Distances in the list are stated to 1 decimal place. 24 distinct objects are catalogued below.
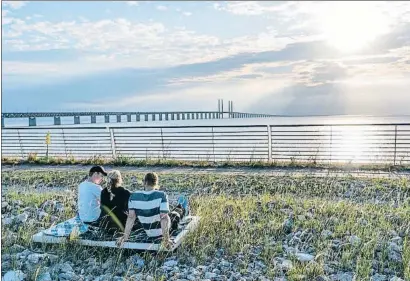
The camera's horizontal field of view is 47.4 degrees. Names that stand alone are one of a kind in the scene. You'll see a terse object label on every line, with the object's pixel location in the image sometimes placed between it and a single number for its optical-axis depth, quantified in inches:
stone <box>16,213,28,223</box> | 251.6
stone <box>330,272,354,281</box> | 175.6
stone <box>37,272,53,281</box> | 177.8
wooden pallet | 189.5
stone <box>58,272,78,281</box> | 178.7
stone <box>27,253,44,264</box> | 191.5
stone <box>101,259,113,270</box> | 188.1
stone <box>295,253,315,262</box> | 189.6
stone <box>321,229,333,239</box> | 216.2
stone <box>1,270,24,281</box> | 178.2
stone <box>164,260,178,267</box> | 186.5
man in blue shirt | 206.8
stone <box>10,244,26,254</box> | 206.5
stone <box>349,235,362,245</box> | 206.2
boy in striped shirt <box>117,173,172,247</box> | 186.4
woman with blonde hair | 201.0
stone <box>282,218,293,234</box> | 226.1
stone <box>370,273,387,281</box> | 175.9
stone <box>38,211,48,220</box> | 256.6
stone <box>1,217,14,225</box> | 250.5
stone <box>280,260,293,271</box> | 181.9
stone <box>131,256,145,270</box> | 186.9
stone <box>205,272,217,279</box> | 176.7
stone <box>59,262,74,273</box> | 184.7
